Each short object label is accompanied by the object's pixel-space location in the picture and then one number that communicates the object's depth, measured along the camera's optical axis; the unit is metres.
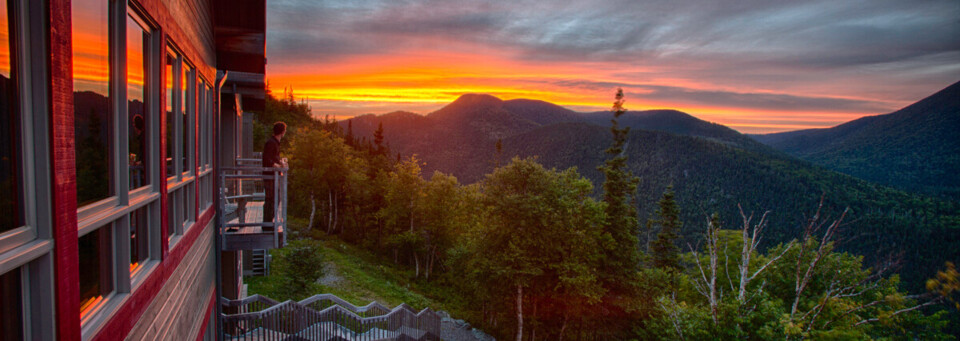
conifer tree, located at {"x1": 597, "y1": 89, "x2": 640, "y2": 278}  26.78
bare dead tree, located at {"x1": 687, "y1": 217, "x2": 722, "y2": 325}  9.23
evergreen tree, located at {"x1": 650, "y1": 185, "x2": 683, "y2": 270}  34.66
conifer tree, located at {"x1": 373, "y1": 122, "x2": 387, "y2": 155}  61.31
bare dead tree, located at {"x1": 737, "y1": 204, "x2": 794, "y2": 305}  8.93
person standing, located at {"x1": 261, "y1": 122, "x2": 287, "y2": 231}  7.45
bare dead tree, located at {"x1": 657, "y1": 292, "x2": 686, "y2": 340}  10.55
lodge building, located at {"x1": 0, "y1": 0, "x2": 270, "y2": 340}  1.40
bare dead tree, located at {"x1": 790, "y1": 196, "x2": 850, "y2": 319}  8.01
